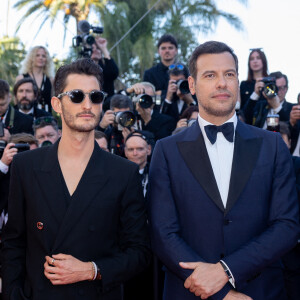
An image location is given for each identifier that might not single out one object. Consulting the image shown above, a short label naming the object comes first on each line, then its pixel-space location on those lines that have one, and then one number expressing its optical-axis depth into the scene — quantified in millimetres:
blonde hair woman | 6844
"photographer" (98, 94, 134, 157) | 5438
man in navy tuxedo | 2406
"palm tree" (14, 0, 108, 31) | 20297
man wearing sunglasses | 2510
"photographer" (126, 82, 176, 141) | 5812
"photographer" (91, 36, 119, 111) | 6723
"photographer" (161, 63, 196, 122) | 5672
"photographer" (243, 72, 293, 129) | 5453
